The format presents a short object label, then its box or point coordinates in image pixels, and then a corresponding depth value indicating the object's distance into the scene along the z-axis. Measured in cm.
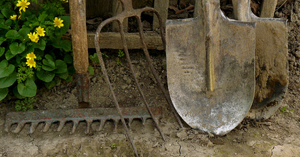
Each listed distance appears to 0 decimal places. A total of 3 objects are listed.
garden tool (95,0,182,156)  202
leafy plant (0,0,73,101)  224
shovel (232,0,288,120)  220
